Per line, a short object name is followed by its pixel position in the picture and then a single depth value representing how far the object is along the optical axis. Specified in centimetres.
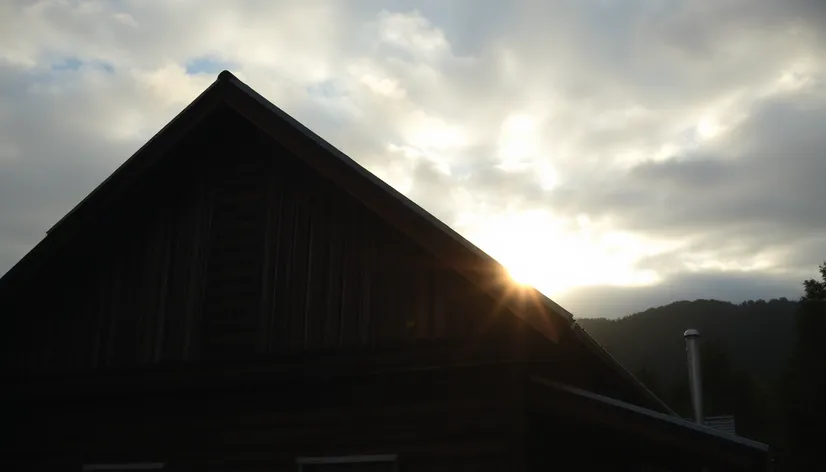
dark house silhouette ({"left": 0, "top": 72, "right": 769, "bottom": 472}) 783
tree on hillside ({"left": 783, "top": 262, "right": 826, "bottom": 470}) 3684
